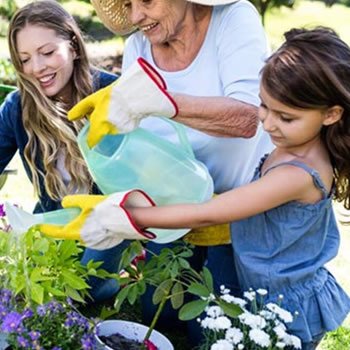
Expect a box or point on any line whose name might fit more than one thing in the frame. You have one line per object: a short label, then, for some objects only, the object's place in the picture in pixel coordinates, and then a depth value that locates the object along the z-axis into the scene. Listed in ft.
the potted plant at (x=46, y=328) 8.39
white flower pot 9.46
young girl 8.39
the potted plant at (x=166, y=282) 8.67
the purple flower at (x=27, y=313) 8.49
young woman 10.23
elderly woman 8.78
